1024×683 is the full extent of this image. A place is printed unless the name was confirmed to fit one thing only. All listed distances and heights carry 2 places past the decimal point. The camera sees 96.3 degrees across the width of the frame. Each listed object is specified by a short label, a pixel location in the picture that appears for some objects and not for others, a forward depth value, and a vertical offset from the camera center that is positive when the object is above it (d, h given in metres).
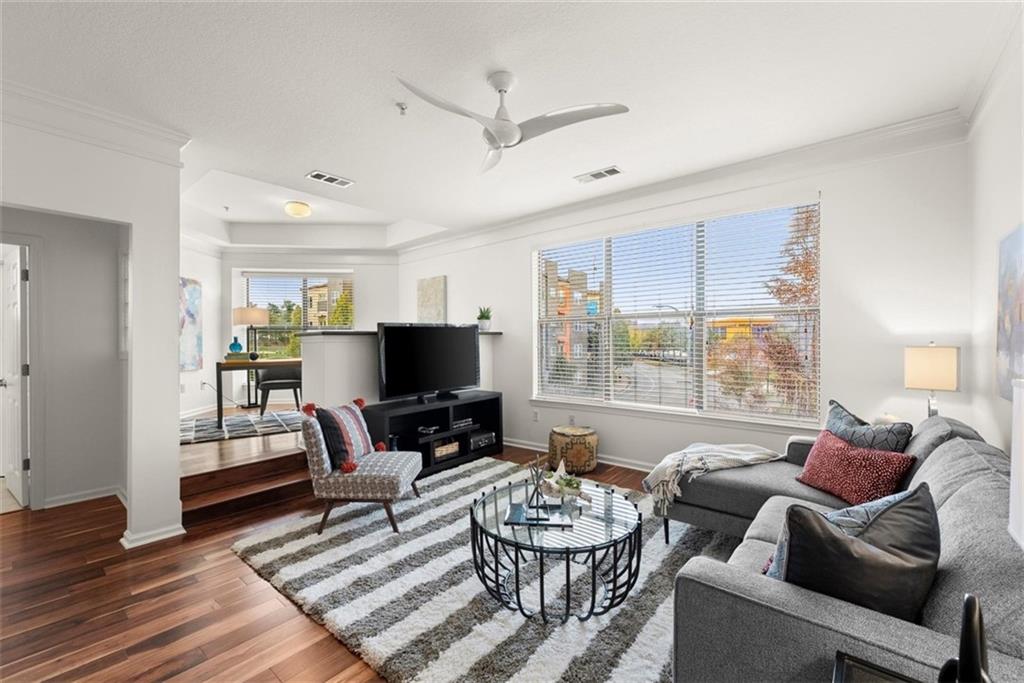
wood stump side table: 4.24 -1.03
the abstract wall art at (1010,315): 1.97 +0.11
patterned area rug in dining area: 4.53 -0.95
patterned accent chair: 3.00 -0.93
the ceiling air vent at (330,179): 3.86 +1.39
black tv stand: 4.04 -0.84
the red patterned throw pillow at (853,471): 2.20 -0.67
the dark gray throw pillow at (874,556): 1.18 -0.57
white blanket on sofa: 2.72 -0.77
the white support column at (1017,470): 0.74 -0.22
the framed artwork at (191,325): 5.91 +0.20
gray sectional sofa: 1.02 -0.68
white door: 3.41 -0.26
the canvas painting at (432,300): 6.15 +0.55
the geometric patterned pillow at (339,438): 3.12 -0.68
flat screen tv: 4.17 -0.20
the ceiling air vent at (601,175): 3.78 +1.39
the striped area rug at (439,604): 1.79 -1.26
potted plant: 5.41 +0.24
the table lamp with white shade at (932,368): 2.64 -0.18
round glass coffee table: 2.00 -0.89
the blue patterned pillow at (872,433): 2.40 -0.51
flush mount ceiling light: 5.46 +1.58
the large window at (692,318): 3.58 +0.19
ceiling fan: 2.14 +1.07
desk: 4.41 -0.25
